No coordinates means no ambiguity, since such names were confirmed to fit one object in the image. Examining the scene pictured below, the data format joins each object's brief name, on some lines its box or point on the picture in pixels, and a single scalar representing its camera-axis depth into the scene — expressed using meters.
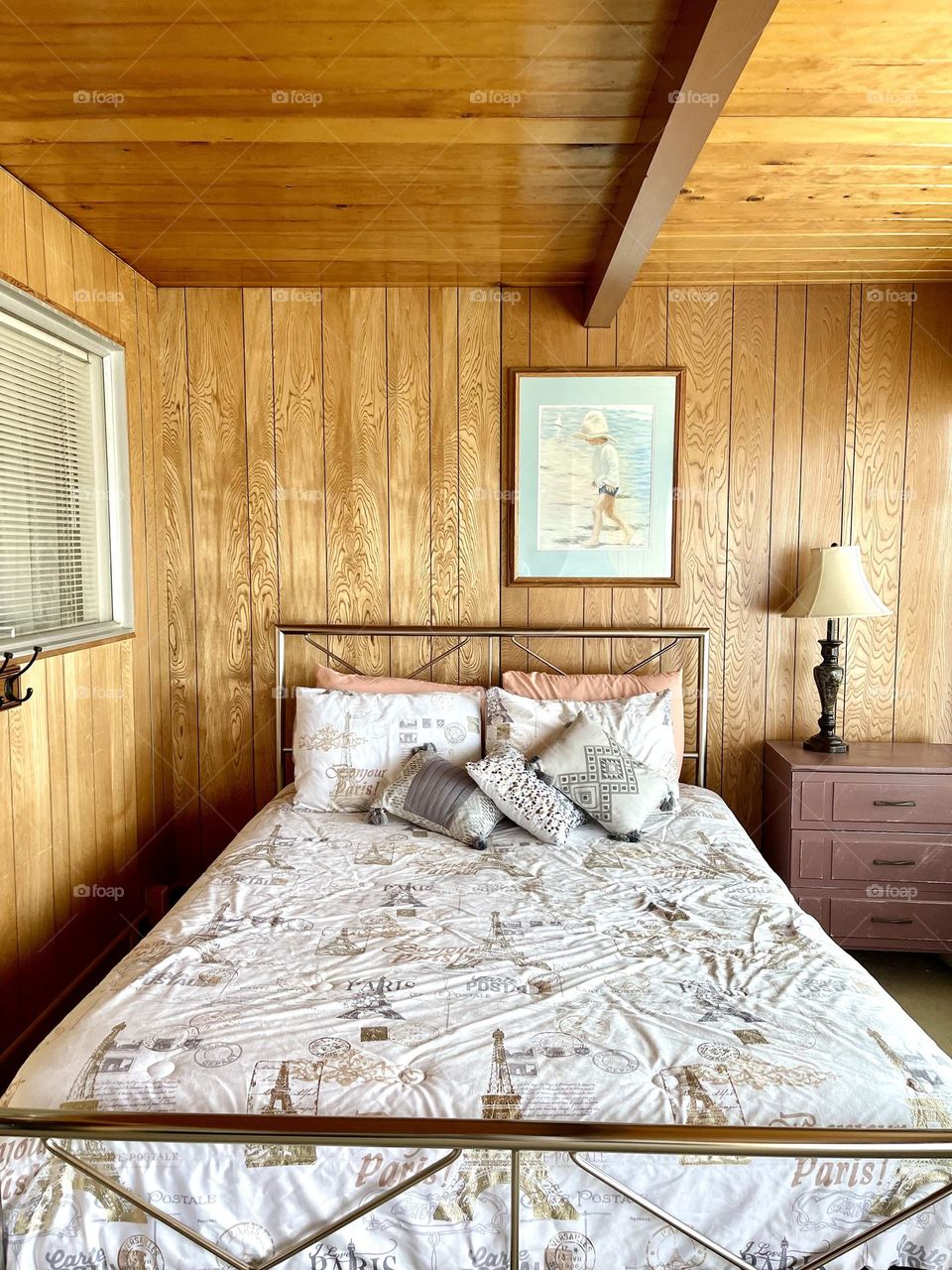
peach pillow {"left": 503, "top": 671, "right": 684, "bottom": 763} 3.20
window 2.46
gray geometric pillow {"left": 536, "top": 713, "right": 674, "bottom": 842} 2.66
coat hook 2.19
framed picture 3.31
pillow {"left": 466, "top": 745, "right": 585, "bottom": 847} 2.61
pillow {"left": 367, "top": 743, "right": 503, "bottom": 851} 2.63
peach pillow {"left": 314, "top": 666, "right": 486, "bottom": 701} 3.26
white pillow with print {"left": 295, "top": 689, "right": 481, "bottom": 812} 2.95
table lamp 3.06
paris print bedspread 1.31
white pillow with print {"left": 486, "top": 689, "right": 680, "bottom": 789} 2.95
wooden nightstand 2.96
